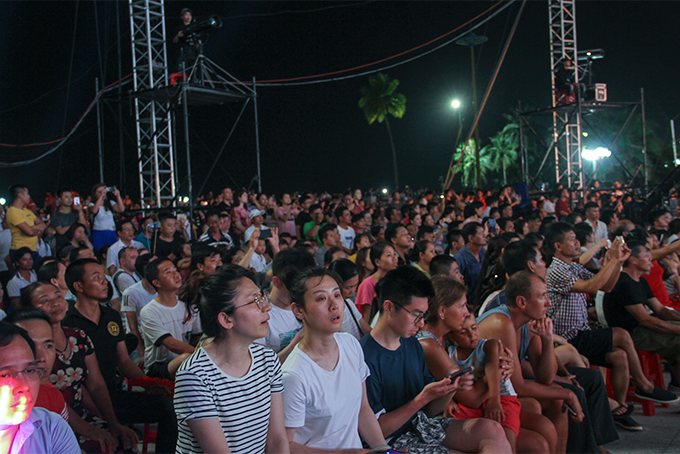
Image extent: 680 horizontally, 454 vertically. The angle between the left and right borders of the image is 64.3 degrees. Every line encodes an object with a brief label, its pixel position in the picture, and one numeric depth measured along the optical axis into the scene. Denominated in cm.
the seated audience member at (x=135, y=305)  419
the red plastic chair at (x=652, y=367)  444
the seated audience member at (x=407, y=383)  251
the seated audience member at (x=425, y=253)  529
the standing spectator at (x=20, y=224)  591
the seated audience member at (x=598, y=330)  407
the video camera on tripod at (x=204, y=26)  740
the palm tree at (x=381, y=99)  2823
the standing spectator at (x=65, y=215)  665
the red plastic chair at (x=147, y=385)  320
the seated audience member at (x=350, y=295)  346
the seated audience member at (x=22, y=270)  531
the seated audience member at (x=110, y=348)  304
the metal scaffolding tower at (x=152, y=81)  918
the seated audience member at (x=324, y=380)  219
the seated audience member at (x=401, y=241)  569
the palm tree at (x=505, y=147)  3037
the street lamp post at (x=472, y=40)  1251
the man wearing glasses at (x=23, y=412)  162
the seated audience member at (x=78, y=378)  270
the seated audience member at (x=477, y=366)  274
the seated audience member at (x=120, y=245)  580
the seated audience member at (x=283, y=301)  313
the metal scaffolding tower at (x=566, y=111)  1205
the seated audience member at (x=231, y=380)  194
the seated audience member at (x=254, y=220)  675
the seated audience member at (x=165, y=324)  352
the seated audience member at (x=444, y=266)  438
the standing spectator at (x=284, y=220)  895
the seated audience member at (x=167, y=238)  622
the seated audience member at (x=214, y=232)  661
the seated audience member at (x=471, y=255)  572
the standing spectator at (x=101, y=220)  676
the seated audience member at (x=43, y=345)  223
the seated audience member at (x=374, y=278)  422
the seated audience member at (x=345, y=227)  723
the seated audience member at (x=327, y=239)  626
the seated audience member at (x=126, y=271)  503
